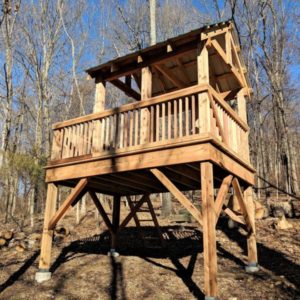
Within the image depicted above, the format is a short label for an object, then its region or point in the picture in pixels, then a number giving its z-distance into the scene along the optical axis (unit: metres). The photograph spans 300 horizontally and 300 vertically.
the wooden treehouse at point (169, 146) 5.68
